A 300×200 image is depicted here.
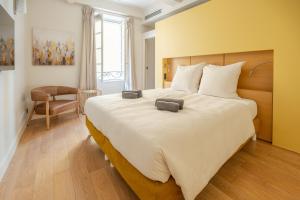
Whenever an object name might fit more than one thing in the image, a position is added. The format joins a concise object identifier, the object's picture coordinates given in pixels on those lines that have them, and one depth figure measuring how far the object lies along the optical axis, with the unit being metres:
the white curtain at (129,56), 4.97
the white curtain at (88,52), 4.20
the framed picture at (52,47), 3.72
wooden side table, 4.15
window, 4.63
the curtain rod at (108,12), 4.29
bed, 1.09
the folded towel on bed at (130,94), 2.42
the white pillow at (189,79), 2.99
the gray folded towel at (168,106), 1.70
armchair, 3.01
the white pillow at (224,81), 2.51
